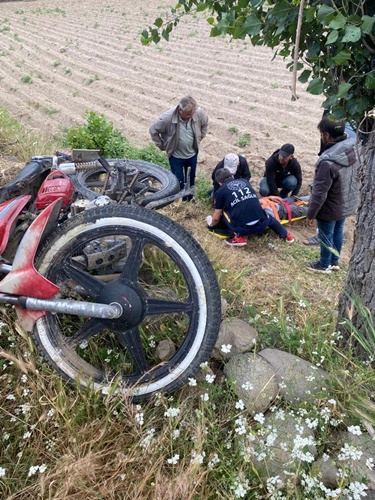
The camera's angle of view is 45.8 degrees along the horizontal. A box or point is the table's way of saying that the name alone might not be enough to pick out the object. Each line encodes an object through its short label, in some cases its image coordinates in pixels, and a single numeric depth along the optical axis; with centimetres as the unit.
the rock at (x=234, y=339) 252
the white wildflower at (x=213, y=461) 197
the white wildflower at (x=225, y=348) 229
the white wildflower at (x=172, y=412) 209
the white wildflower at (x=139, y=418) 210
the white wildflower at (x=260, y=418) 203
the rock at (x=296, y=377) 230
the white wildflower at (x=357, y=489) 182
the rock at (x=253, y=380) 226
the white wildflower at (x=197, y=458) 189
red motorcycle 224
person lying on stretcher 621
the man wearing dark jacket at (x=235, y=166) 632
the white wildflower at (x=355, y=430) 193
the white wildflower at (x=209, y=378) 217
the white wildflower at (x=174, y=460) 194
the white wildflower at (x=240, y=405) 211
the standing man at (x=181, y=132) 630
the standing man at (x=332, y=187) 449
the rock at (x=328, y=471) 200
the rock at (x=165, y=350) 248
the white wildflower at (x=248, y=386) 218
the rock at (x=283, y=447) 195
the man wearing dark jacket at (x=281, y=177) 661
